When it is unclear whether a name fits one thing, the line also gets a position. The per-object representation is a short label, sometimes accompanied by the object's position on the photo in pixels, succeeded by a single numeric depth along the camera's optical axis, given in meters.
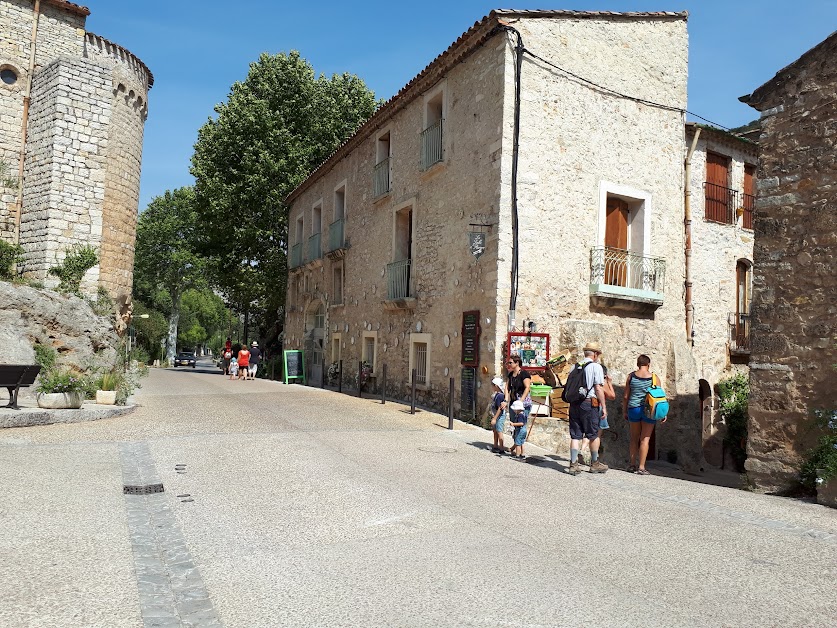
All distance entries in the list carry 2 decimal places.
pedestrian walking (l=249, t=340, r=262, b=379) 23.42
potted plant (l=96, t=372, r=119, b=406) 11.38
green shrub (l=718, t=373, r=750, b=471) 13.75
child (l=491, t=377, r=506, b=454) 9.02
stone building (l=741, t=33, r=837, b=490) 6.98
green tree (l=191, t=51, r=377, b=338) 24.98
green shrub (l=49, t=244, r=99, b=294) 16.38
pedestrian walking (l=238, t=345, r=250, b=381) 23.14
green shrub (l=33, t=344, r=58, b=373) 12.47
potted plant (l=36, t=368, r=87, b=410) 9.99
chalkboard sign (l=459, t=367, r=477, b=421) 11.79
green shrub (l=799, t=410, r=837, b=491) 6.42
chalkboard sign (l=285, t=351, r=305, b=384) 21.50
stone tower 17.48
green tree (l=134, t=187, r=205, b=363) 43.78
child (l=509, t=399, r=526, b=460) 8.62
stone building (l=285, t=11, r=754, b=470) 11.59
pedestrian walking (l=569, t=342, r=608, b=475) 7.82
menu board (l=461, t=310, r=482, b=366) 11.68
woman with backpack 8.52
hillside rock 12.55
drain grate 6.02
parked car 47.78
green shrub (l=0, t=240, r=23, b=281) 15.62
